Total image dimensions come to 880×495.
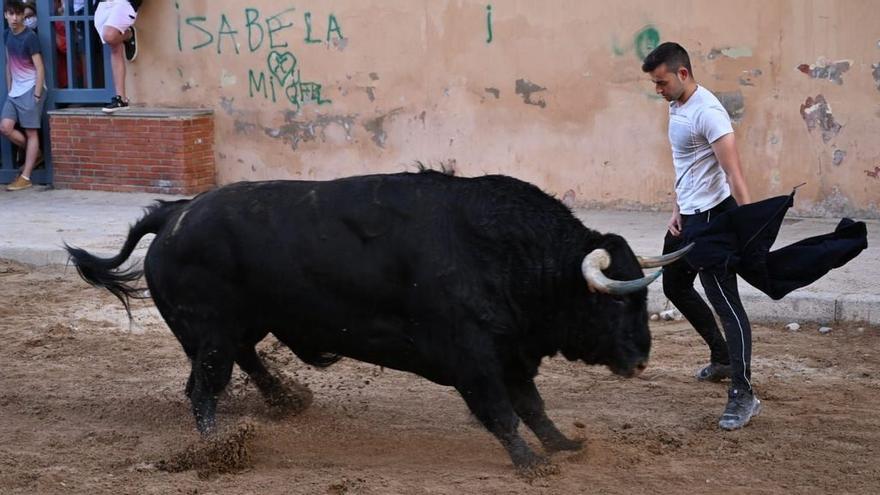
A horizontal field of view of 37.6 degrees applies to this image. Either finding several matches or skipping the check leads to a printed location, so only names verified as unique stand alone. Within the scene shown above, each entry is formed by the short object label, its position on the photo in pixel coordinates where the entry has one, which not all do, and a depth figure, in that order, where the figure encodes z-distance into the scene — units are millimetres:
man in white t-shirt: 6527
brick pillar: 13234
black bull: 5902
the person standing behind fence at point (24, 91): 13820
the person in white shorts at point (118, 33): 13273
